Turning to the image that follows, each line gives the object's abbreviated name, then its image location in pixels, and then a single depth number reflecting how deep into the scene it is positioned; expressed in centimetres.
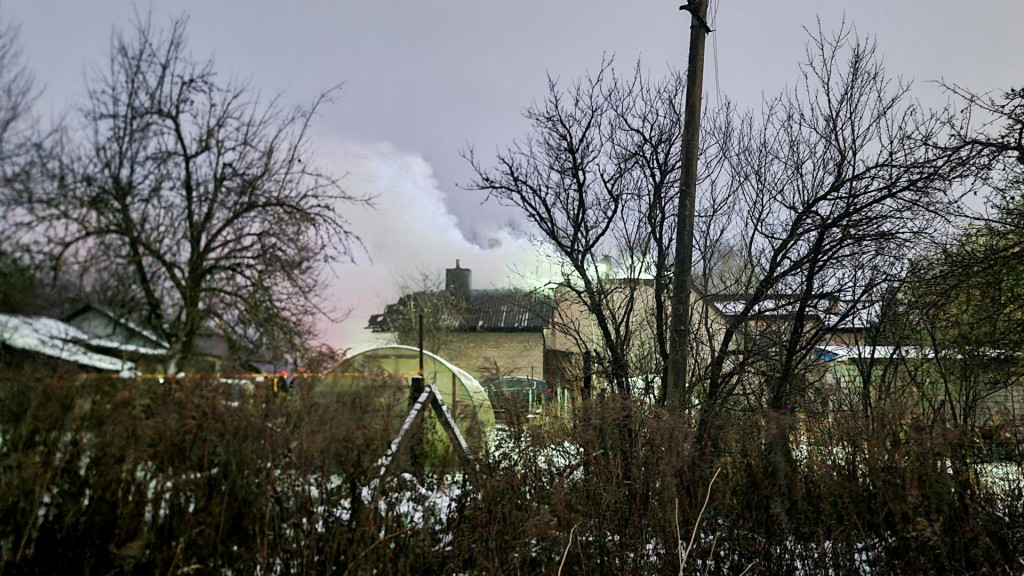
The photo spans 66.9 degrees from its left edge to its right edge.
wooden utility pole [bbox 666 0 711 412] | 666
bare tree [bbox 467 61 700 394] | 796
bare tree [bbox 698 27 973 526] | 692
